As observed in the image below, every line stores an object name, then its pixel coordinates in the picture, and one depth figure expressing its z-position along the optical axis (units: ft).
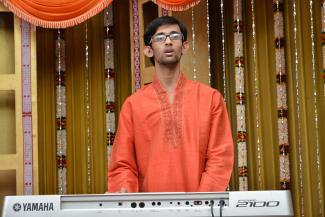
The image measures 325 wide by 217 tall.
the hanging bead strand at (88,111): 18.81
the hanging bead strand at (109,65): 18.57
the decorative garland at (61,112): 18.71
